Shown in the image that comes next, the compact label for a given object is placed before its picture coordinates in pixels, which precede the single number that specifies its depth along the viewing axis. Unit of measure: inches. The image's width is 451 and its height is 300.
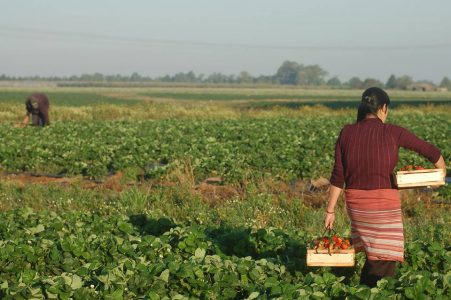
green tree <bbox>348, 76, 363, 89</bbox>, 7237.2
